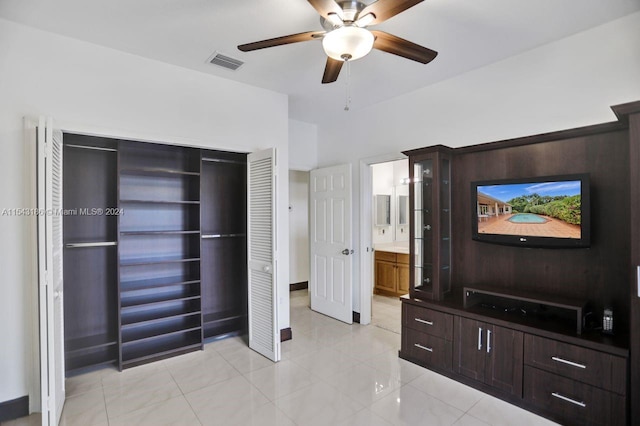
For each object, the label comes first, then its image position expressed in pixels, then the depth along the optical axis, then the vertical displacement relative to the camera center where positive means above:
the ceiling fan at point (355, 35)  1.75 +1.10
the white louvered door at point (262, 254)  3.22 -0.45
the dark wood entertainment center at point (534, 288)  2.07 -0.68
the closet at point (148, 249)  3.02 -0.40
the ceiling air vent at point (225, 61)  2.95 +1.45
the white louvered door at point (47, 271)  2.00 -0.37
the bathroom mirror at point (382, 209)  5.95 +0.04
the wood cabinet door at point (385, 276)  5.36 -1.12
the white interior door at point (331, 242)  4.28 -0.45
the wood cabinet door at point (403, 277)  5.20 -1.10
